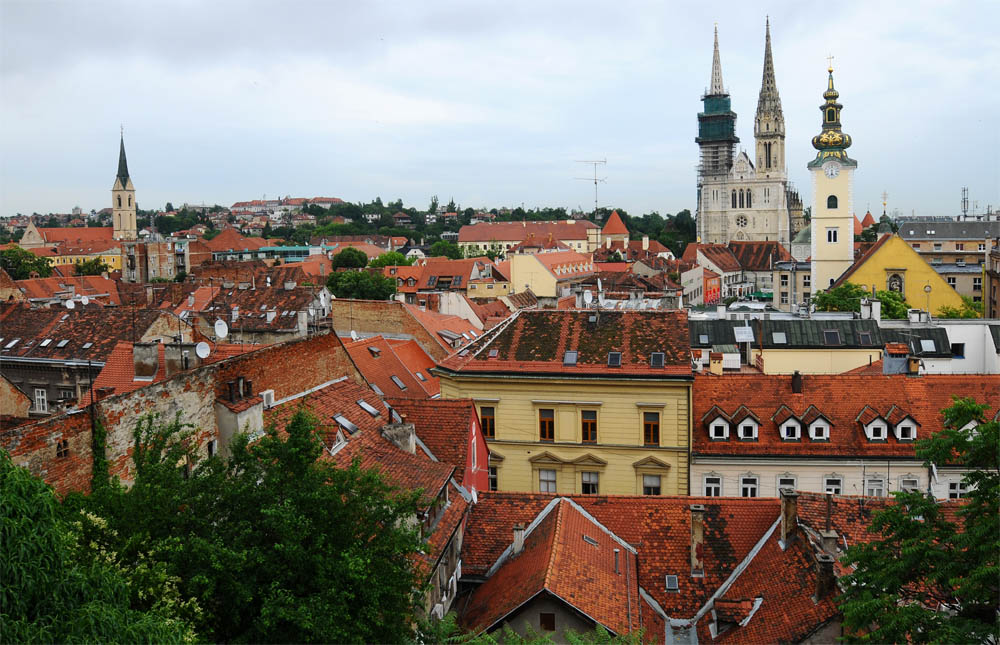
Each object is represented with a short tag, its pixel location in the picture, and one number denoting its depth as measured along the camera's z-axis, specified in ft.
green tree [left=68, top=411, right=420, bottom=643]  44.42
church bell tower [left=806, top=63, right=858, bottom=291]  281.95
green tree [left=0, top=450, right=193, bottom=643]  31.32
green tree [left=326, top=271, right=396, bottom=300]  306.76
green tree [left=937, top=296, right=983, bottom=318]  208.13
